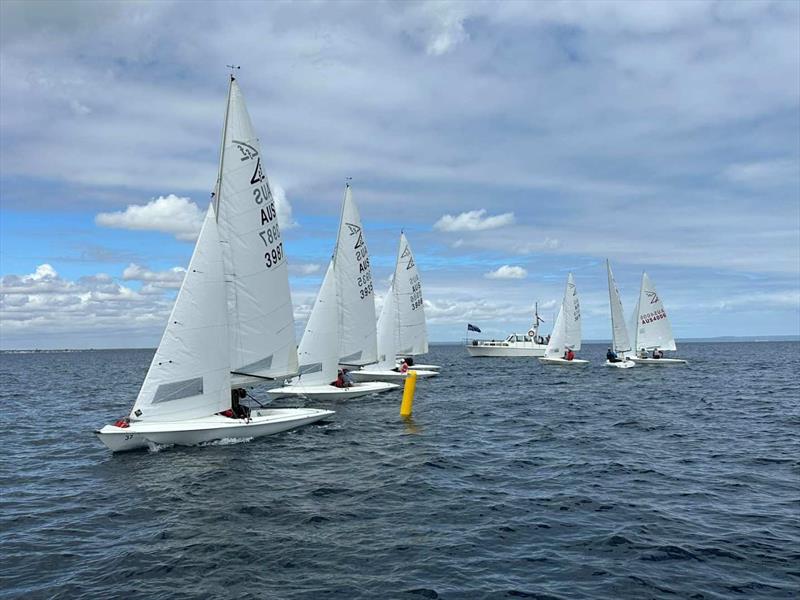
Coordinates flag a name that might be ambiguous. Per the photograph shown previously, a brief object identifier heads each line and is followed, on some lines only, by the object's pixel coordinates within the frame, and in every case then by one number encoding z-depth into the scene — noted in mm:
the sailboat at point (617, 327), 59688
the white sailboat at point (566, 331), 64312
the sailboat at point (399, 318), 46562
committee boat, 99562
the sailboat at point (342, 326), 31047
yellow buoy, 27641
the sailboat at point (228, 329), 19078
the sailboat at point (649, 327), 63312
